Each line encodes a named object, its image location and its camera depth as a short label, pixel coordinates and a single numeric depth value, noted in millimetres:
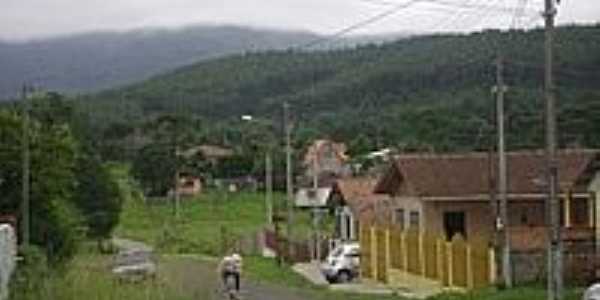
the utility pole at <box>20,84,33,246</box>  38225
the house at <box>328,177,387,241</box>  62344
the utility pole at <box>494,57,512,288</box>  33875
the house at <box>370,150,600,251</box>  47875
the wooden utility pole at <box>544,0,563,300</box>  22500
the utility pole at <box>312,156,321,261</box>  62094
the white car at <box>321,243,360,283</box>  48312
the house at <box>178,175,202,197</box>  114625
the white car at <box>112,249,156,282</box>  38562
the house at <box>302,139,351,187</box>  105312
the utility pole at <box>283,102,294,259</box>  56562
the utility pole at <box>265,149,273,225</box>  70250
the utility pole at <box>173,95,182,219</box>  99150
